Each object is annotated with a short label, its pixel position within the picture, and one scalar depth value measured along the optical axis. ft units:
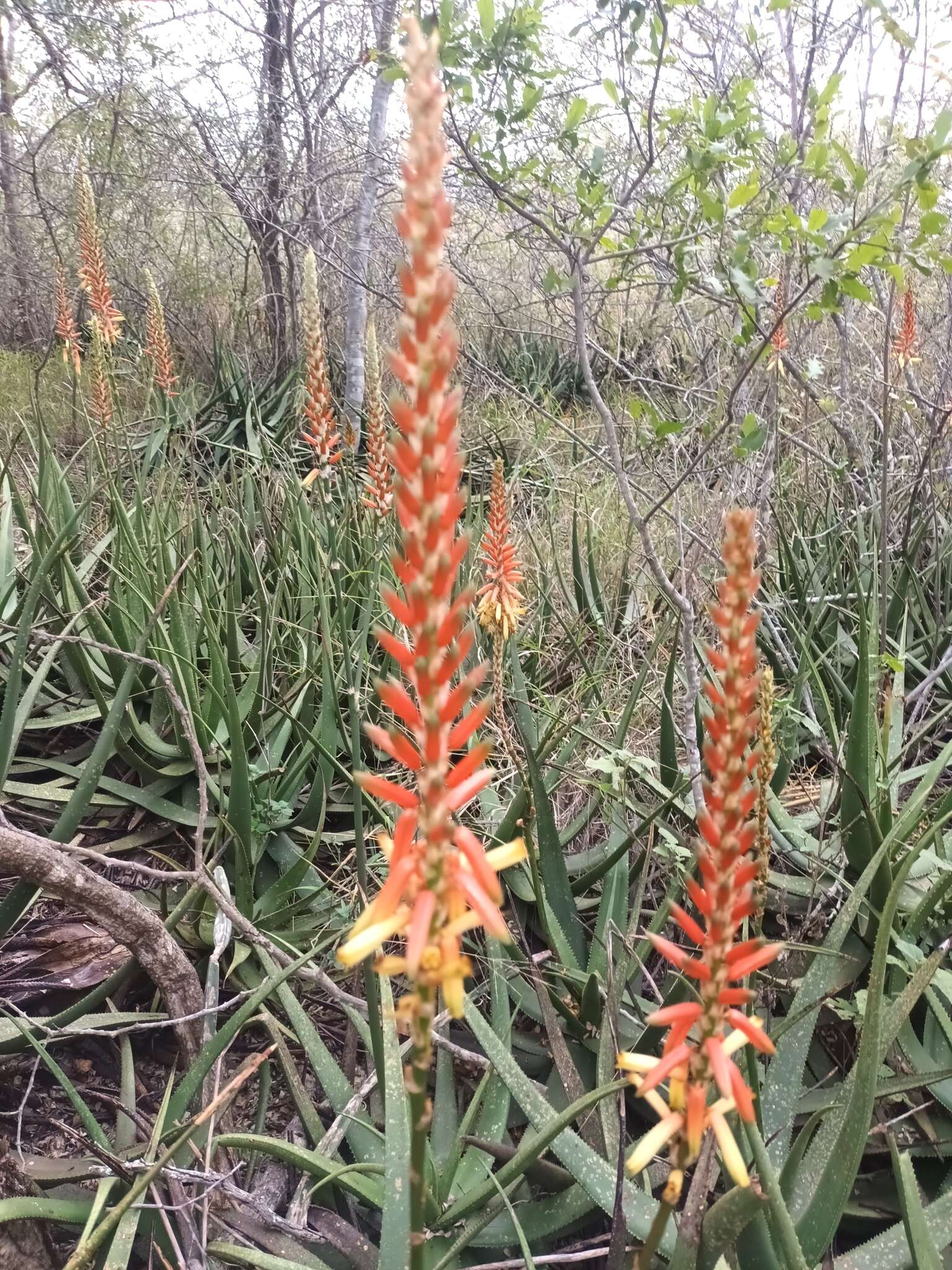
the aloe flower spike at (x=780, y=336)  8.48
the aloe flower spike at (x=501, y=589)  7.09
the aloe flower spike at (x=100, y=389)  10.12
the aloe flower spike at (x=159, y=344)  12.65
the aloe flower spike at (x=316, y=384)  8.89
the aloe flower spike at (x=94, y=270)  11.60
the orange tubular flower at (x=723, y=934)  1.44
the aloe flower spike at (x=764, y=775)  2.11
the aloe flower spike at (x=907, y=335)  12.67
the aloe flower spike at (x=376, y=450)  8.73
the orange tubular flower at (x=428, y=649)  1.14
